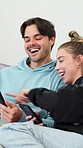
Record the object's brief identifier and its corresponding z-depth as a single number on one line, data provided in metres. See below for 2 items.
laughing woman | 1.07
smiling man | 1.57
